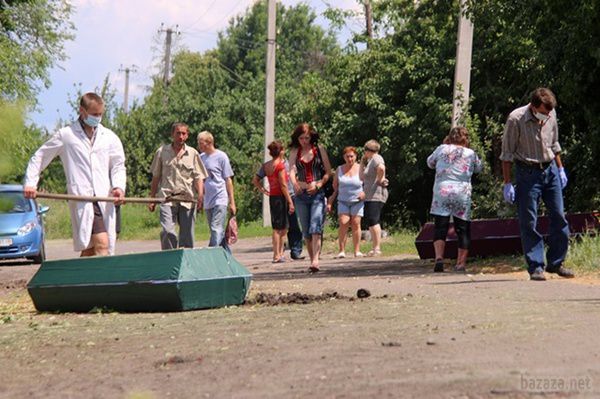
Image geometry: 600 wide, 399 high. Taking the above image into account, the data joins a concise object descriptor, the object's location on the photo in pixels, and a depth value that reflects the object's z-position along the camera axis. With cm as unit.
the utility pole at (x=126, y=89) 9881
